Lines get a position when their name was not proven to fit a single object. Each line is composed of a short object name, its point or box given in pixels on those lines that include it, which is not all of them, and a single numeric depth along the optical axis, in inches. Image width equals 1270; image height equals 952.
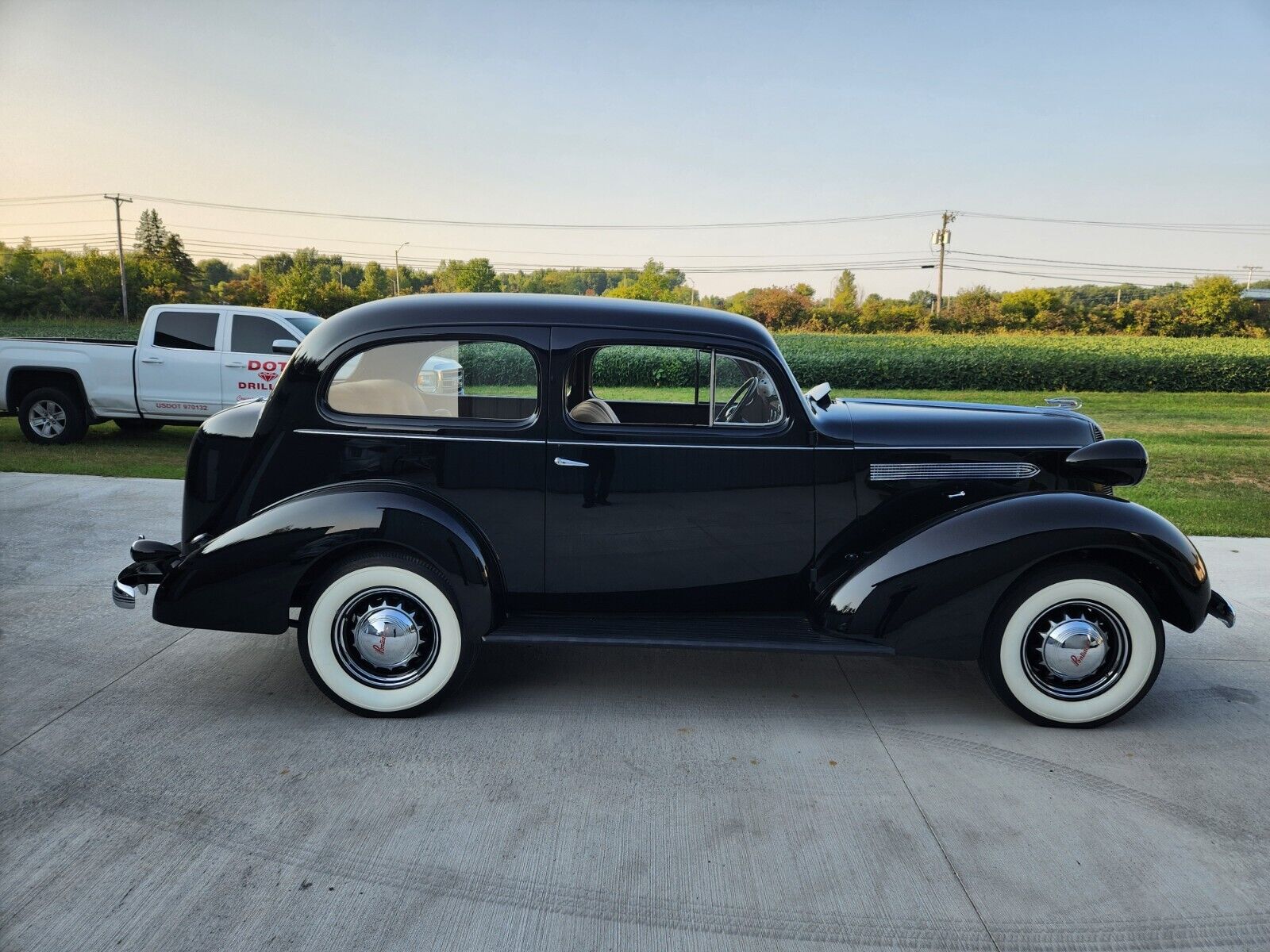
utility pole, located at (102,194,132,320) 2271.2
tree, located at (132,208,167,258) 3703.2
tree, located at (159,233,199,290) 3230.6
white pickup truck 438.0
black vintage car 145.4
